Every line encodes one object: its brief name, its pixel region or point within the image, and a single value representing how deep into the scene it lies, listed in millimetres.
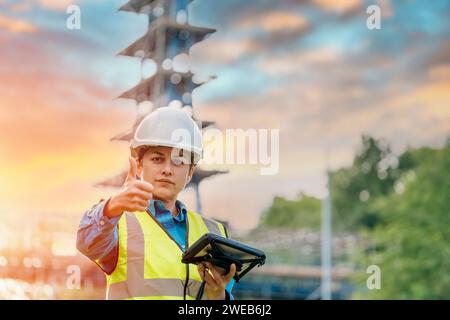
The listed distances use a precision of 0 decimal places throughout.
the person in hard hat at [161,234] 2244
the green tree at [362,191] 13539
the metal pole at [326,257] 11745
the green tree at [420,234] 12211
